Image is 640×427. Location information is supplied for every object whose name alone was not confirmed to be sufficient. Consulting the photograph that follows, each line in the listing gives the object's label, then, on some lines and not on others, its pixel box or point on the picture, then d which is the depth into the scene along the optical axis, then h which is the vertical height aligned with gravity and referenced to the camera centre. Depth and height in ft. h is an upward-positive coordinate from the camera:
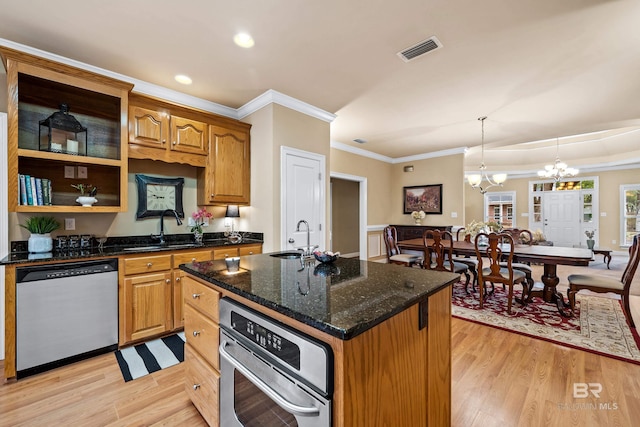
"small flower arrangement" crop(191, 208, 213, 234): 10.89 -0.14
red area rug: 8.21 -3.91
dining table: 10.28 -1.73
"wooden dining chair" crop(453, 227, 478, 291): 13.15 -2.47
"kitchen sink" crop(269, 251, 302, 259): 7.50 -1.13
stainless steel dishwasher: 6.75 -2.62
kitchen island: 2.82 -1.39
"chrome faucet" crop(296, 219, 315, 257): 6.70 -0.94
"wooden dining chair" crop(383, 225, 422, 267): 14.88 -2.34
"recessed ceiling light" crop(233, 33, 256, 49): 7.30 +4.79
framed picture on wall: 20.20 +1.22
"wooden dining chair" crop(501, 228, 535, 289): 12.11 -1.53
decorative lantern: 8.35 +2.60
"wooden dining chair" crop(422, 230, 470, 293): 12.75 -2.07
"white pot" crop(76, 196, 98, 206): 8.51 +0.45
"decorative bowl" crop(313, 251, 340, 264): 6.07 -0.93
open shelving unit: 7.21 +2.71
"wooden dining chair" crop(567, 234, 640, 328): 9.30 -2.49
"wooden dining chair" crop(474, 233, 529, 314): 10.63 -2.22
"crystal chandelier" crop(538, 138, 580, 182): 20.15 +3.41
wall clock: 10.23 +0.77
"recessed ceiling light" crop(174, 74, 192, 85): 9.36 +4.75
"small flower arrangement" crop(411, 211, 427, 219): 20.83 -0.04
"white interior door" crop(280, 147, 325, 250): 11.28 +0.81
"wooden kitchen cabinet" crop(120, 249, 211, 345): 8.17 -2.53
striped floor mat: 7.15 -4.06
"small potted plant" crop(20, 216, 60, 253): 7.79 -0.51
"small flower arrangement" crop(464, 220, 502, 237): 13.86 -0.65
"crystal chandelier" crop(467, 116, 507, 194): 15.42 +2.06
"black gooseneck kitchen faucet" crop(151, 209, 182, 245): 10.46 -0.52
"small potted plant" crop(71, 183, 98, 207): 8.55 +0.68
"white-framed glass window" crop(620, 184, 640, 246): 24.76 +0.32
